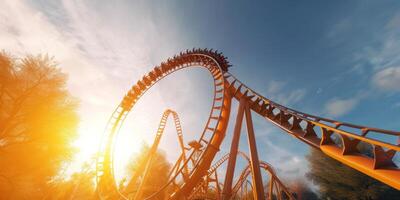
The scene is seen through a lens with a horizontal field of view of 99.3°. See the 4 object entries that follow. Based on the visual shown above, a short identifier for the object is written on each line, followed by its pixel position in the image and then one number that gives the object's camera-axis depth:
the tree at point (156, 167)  25.61
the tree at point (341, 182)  16.45
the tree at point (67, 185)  13.80
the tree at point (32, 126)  10.76
